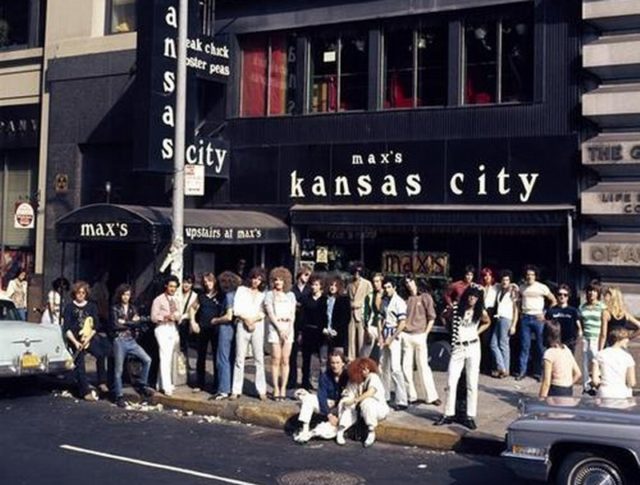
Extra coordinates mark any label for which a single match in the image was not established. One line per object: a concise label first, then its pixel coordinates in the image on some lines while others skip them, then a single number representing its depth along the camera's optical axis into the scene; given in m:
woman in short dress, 12.44
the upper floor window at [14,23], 22.31
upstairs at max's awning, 15.72
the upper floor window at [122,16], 19.91
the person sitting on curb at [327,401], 10.44
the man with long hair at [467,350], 10.63
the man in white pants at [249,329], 12.51
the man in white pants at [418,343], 12.09
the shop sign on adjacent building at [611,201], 14.02
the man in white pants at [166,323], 12.89
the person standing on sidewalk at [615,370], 9.36
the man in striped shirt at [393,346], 11.77
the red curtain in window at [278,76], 17.95
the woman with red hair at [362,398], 10.27
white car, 12.54
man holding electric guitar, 13.14
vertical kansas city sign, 16.27
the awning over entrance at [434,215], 14.69
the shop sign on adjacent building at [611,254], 13.97
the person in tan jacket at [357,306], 13.89
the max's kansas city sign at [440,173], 14.92
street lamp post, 13.52
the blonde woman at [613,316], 12.29
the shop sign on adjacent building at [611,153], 14.04
